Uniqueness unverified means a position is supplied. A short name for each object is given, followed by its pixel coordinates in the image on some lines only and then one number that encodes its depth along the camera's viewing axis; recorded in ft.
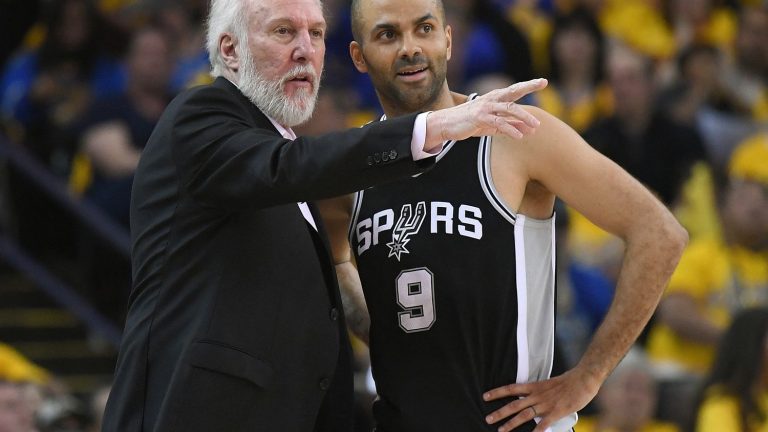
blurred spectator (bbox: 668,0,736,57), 70.13
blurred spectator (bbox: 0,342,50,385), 42.59
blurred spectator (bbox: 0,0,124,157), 62.18
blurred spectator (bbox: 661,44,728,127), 65.82
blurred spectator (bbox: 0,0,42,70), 65.51
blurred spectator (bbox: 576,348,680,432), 44.39
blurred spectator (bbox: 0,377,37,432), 41.04
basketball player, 26.71
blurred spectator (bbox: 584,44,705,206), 61.46
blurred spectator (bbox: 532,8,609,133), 64.85
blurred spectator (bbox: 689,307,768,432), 42.45
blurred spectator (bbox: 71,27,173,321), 56.34
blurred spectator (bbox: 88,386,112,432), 45.82
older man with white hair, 22.99
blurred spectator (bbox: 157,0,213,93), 62.44
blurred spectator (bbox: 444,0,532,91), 64.28
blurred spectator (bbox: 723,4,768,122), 67.92
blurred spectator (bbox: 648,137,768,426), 50.90
